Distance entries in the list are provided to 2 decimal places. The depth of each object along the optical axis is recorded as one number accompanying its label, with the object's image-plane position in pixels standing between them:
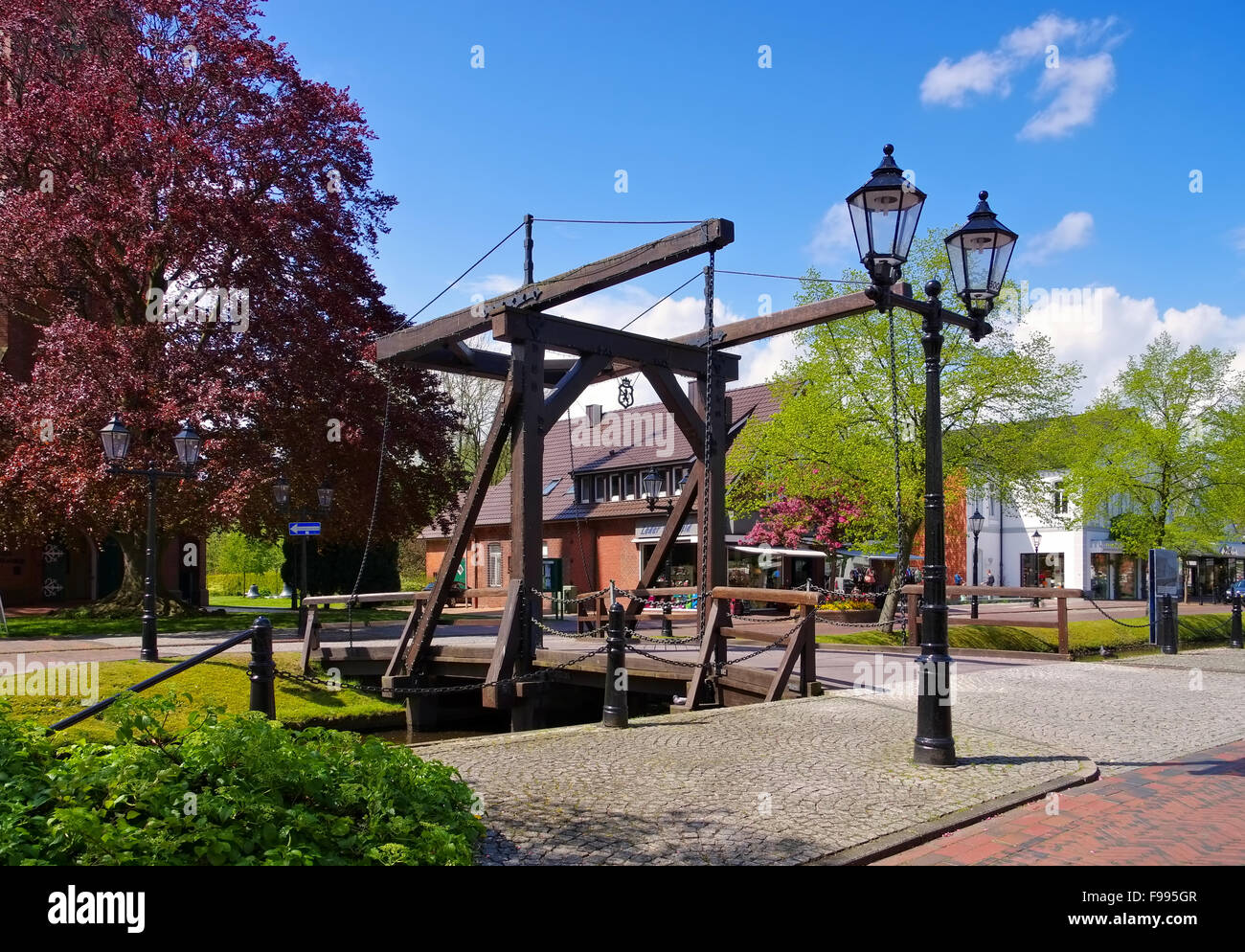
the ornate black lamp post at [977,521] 28.78
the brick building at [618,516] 35.44
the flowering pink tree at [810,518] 25.17
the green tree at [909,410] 20.19
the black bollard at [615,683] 8.73
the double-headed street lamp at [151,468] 12.93
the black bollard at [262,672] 7.10
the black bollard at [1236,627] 19.39
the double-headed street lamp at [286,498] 18.80
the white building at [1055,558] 46.78
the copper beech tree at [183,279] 19.78
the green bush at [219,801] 3.73
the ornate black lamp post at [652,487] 24.98
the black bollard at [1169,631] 17.20
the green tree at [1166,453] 27.61
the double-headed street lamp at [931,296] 7.07
